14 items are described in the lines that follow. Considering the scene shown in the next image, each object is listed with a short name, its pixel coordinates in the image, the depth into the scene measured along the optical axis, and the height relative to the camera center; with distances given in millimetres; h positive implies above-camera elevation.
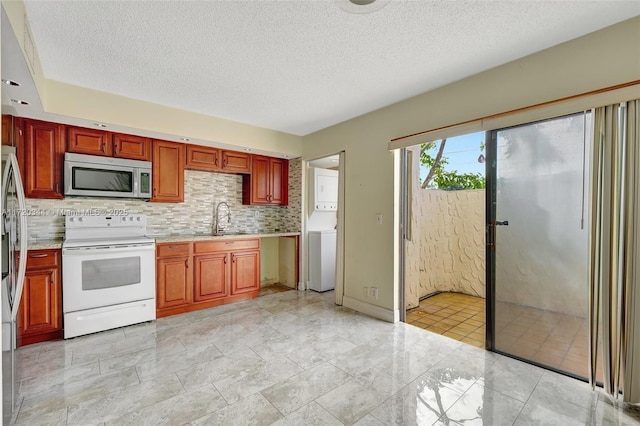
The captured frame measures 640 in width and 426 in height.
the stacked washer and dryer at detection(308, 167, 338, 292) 4613 -355
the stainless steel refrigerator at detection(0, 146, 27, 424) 1541 -308
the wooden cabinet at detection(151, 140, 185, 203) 3674 +503
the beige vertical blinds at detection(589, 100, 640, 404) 1846 -250
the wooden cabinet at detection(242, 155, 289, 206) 4590 +461
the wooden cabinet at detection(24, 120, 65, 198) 2918 +527
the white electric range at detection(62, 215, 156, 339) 2900 -693
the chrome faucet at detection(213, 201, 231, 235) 4414 -128
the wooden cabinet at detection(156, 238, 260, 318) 3504 -829
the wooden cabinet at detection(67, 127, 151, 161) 3153 +762
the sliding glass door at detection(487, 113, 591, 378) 2197 -250
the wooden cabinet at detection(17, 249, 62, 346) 2705 -846
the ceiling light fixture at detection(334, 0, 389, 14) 1619 +1154
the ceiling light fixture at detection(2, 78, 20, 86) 2078 +931
